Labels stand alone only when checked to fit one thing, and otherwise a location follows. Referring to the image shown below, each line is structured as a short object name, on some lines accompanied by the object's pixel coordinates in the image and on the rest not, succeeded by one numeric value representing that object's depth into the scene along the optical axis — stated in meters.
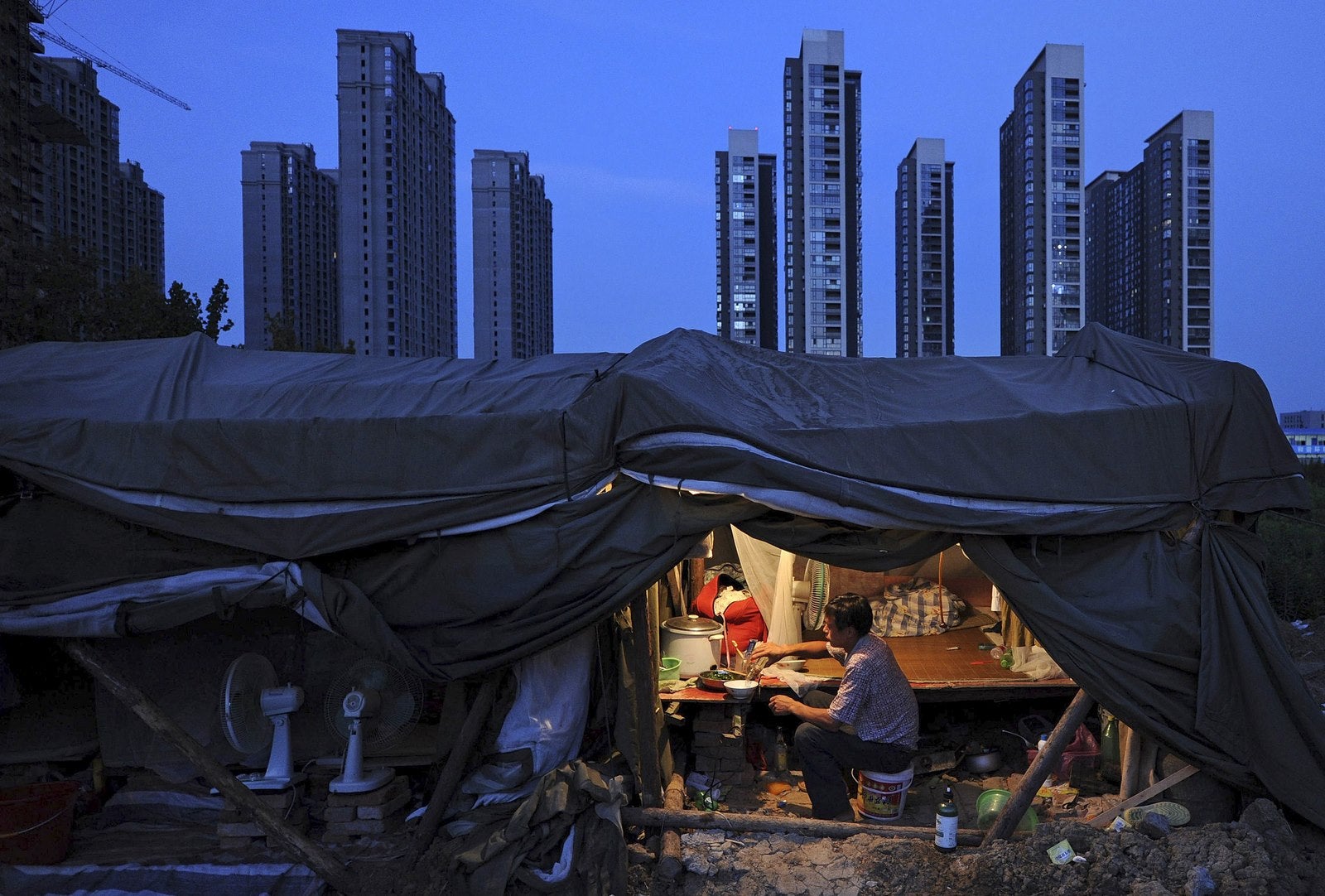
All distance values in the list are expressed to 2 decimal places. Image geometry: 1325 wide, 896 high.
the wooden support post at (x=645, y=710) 5.16
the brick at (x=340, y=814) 5.06
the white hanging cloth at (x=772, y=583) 7.05
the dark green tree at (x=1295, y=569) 11.70
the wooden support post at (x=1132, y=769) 5.23
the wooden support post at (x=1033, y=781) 4.88
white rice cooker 6.64
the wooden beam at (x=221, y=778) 4.79
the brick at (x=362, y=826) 5.05
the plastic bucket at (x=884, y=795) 5.39
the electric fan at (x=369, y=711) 5.04
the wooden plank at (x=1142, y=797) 4.96
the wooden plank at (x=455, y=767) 4.81
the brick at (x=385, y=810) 5.06
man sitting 5.32
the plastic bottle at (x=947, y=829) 4.82
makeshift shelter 4.66
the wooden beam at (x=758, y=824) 5.04
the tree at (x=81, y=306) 17.45
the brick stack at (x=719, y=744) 6.12
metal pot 6.37
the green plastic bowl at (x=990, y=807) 5.28
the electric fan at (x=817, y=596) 7.87
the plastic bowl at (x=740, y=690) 5.95
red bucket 4.82
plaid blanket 8.09
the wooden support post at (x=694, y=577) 8.57
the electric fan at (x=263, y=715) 5.10
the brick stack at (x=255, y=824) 5.15
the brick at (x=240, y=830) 5.17
